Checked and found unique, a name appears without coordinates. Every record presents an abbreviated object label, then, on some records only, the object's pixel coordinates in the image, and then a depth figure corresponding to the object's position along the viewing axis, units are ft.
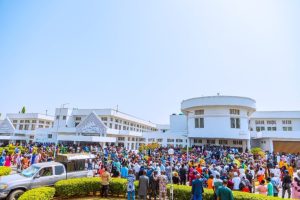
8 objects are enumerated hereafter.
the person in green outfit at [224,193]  25.17
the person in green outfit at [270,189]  33.49
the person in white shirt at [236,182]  36.42
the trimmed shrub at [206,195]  29.43
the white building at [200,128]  116.57
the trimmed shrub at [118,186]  37.52
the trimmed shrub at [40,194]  27.14
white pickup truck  32.35
